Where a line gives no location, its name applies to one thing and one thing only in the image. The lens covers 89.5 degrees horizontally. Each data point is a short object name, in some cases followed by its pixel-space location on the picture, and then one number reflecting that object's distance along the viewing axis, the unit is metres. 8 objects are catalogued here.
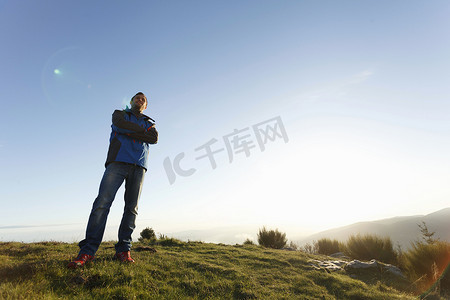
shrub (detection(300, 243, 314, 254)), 14.52
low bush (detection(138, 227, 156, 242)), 12.12
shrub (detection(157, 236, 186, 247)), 8.63
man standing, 3.78
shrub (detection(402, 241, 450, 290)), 7.08
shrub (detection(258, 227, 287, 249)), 13.86
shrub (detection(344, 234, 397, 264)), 10.66
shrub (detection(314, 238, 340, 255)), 14.52
